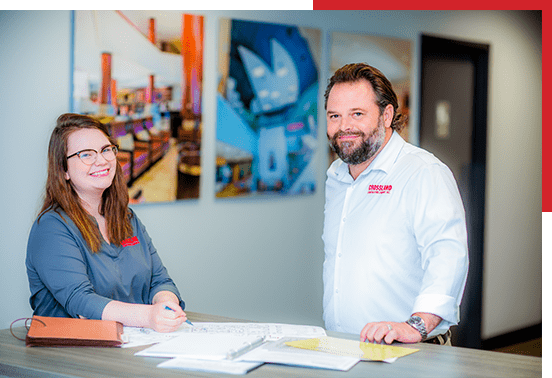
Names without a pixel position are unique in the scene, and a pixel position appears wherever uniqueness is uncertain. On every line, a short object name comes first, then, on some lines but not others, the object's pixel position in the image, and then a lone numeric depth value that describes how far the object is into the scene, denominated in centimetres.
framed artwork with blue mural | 363
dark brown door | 479
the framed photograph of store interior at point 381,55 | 416
